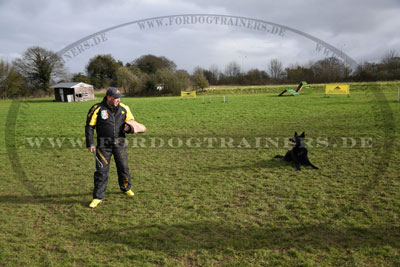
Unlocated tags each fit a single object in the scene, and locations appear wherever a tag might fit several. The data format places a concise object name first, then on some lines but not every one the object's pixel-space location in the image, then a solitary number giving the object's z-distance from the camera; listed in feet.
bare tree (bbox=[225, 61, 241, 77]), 189.86
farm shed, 123.54
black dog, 19.75
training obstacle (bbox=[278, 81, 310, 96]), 101.36
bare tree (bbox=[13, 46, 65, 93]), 125.18
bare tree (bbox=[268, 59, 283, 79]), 175.90
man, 13.98
